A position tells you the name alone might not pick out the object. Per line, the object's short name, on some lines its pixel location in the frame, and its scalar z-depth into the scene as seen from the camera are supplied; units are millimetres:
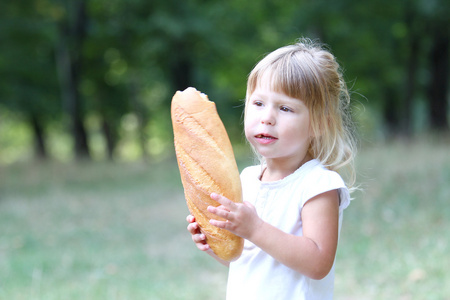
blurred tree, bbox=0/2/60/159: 14094
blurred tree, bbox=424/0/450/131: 15914
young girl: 1705
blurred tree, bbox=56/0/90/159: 17625
